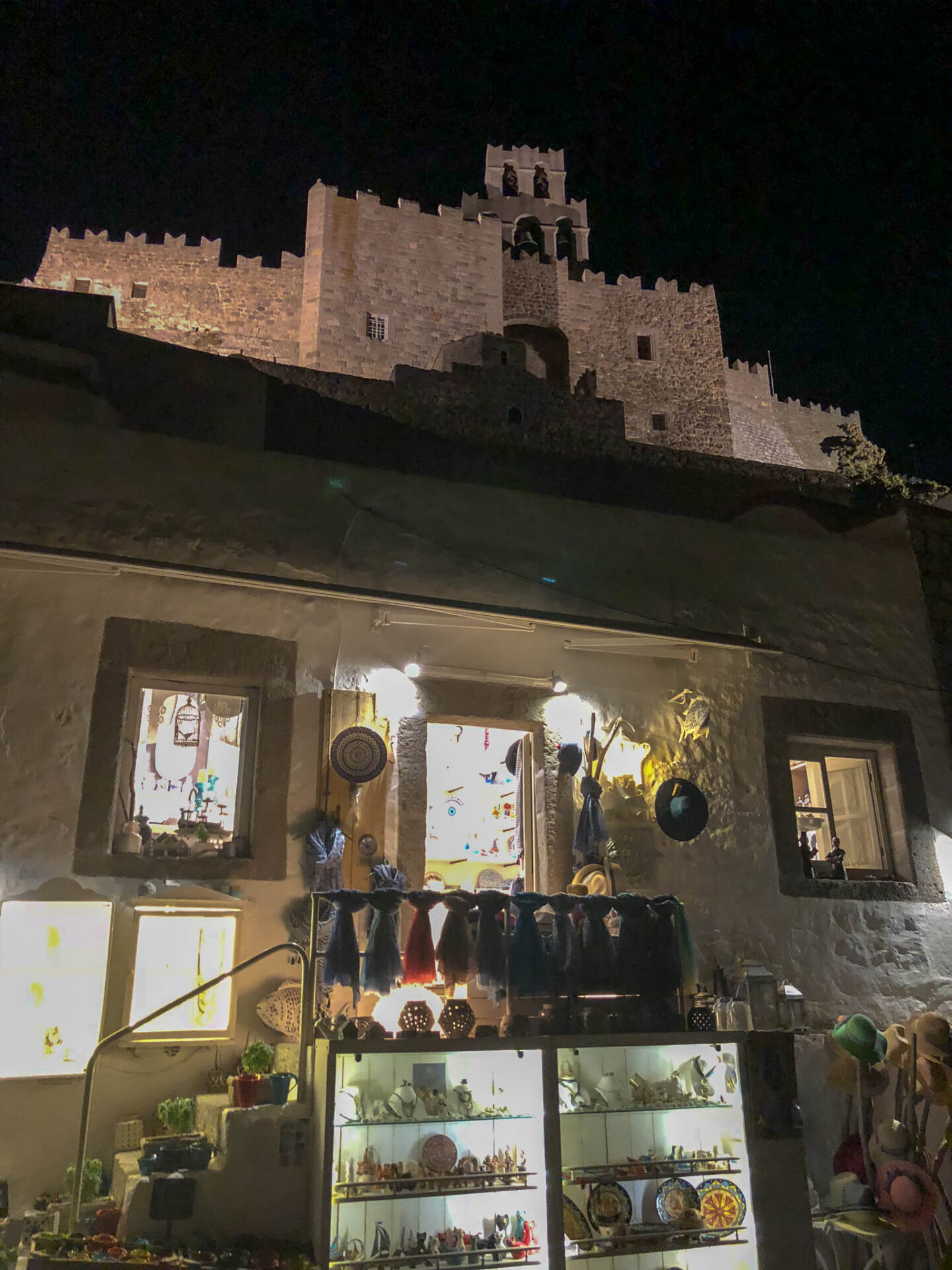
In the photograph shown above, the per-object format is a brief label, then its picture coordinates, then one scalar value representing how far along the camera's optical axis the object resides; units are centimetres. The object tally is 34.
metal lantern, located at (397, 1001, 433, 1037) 562
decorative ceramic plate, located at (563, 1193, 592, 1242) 549
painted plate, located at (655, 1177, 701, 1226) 577
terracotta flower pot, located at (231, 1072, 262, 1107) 547
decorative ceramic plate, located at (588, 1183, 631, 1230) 564
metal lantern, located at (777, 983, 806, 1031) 696
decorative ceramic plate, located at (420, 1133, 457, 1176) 539
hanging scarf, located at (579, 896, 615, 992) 601
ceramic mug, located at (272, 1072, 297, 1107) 552
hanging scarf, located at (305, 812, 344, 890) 659
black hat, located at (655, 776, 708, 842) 757
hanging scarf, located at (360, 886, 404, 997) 568
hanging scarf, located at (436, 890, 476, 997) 588
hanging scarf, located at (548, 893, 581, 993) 594
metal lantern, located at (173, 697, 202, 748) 692
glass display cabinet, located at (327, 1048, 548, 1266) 523
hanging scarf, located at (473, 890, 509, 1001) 585
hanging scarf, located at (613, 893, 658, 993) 611
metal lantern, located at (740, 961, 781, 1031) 681
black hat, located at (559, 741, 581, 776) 762
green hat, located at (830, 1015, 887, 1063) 694
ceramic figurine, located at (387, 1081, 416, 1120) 543
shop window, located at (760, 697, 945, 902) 820
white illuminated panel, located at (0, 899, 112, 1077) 571
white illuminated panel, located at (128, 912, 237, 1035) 607
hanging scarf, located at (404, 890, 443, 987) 582
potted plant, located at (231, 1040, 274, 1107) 588
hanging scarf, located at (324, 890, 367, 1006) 560
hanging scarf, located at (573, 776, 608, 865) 730
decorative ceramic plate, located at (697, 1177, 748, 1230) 577
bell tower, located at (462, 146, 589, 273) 3300
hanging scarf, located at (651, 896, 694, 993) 618
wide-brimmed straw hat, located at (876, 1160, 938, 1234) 633
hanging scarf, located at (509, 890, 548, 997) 584
